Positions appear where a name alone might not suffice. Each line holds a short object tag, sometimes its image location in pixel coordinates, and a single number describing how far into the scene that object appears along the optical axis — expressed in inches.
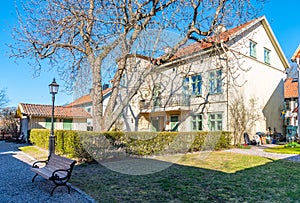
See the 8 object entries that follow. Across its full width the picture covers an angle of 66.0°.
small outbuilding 715.9
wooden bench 179.3
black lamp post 349.5
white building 541.6
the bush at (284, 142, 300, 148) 498.5
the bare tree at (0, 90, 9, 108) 1025.8
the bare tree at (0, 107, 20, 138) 884.6
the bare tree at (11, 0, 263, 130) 340.2
